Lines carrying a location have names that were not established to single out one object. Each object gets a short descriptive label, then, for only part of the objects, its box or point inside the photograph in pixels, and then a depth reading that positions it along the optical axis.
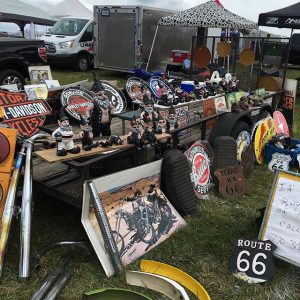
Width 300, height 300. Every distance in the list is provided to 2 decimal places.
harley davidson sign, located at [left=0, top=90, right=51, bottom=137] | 4.33
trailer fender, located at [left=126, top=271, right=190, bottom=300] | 2.52
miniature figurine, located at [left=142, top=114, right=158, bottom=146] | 3.55
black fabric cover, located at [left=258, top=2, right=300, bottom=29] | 10.05
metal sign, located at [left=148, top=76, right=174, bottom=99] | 6.65
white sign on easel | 2.89
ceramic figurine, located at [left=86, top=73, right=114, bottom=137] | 3.95
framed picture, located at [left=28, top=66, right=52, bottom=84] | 7.35
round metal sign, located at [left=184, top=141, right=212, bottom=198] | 4.09
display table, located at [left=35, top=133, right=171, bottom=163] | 2.94
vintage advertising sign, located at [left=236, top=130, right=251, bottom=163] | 4.95
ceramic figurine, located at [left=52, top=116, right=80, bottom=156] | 3.02
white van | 13.41
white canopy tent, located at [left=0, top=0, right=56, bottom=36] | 18.80
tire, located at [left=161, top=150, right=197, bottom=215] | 3.53
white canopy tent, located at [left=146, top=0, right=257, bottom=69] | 10.29
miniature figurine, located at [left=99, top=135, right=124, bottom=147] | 3.35
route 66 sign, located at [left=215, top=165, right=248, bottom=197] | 4.24
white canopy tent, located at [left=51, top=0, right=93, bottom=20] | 23.92
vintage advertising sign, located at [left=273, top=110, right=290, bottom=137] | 6.10
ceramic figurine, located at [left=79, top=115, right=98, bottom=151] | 3.20
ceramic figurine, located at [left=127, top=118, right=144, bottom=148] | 3.47
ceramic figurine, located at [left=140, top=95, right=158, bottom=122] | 3.69
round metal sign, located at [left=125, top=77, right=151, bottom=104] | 6.75
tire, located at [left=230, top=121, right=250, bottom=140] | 4.84
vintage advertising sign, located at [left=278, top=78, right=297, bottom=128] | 7.02
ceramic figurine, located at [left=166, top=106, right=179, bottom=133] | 3.97
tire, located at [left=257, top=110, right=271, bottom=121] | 5.83
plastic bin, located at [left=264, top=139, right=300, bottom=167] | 5.21
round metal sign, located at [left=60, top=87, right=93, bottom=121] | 5.54
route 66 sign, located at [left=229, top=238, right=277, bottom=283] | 2.81
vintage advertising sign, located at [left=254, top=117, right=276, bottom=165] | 5.23
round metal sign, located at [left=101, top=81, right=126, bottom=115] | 6.40
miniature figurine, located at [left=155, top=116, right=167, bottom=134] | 3.81
